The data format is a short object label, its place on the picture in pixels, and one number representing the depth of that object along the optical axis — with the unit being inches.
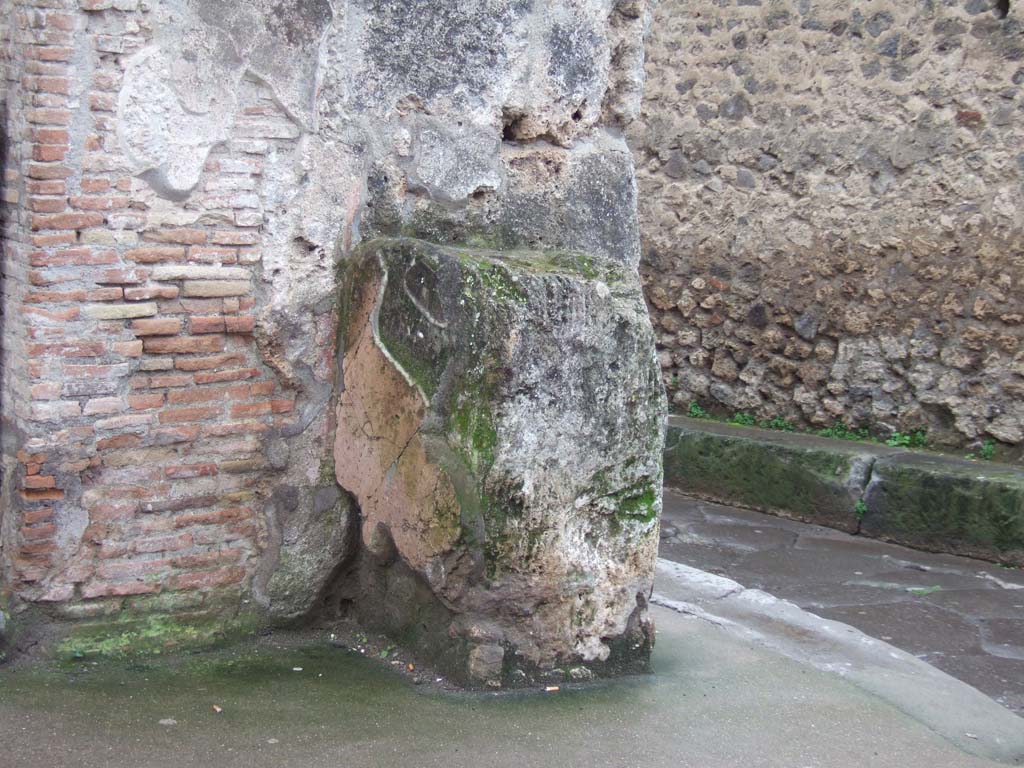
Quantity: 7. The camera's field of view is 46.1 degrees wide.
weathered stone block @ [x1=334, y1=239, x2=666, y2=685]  114.5
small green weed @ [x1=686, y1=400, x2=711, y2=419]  299.1
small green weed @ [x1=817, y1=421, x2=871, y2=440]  267.4
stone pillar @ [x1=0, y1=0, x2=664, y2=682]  114.8
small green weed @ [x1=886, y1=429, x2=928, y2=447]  255.8
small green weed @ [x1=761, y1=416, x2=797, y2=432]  281.1
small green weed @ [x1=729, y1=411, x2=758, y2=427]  289.1
